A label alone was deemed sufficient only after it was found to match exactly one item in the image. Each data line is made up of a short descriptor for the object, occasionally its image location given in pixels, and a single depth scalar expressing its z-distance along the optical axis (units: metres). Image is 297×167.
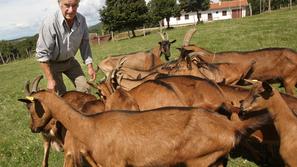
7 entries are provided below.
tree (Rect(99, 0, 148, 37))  27.80
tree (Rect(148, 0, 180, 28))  33.99
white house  48.06
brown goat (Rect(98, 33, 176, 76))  8.38
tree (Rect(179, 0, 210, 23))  36.79
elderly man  4.10
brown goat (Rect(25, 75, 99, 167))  3.71
